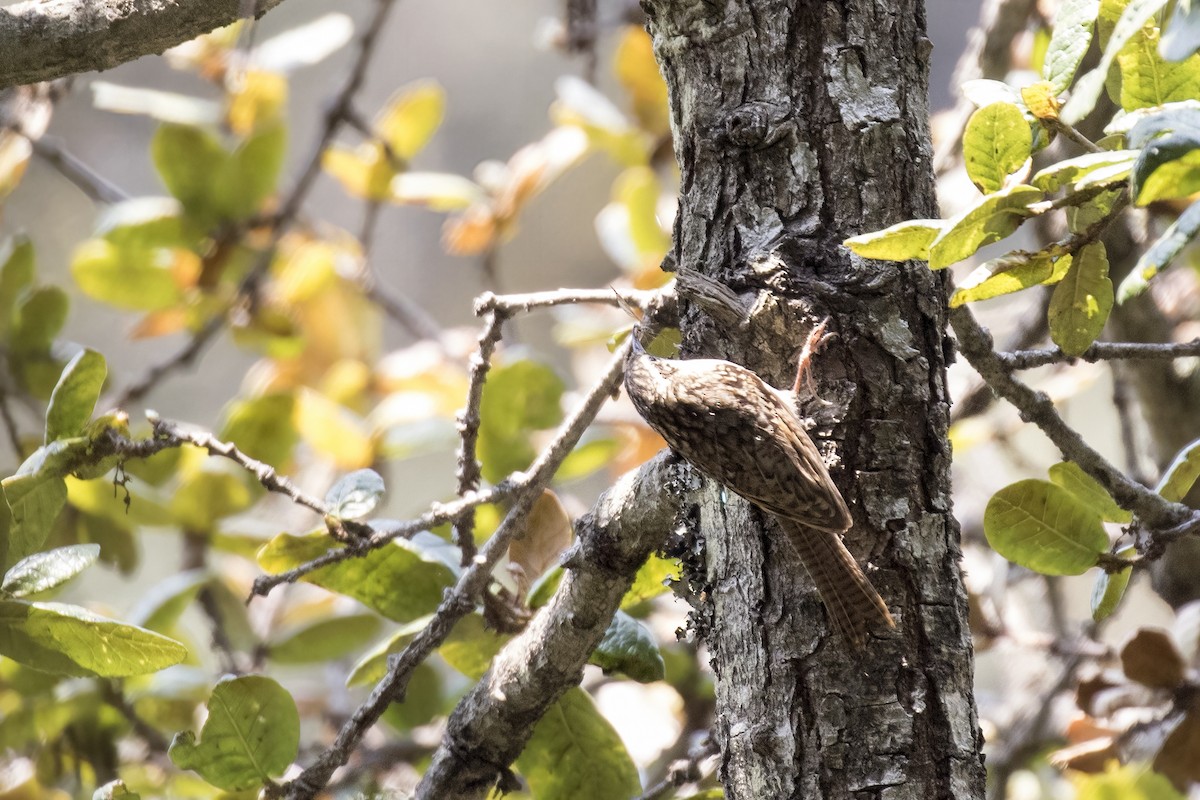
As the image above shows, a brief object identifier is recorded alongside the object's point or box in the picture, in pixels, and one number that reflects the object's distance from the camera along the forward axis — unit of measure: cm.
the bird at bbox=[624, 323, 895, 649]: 479
